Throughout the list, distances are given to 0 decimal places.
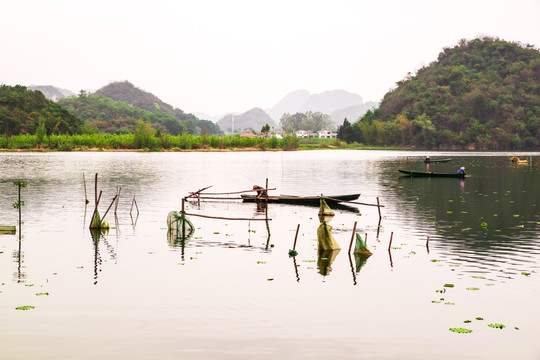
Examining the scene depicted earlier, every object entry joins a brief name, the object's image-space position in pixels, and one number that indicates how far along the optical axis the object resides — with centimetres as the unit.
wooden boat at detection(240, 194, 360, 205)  4061
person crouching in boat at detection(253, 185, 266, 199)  4169
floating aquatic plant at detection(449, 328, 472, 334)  1527
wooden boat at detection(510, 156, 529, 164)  10342
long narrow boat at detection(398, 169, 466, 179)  6712
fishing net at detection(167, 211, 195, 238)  2942
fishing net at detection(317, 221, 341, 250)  2489
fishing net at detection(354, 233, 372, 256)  2458
